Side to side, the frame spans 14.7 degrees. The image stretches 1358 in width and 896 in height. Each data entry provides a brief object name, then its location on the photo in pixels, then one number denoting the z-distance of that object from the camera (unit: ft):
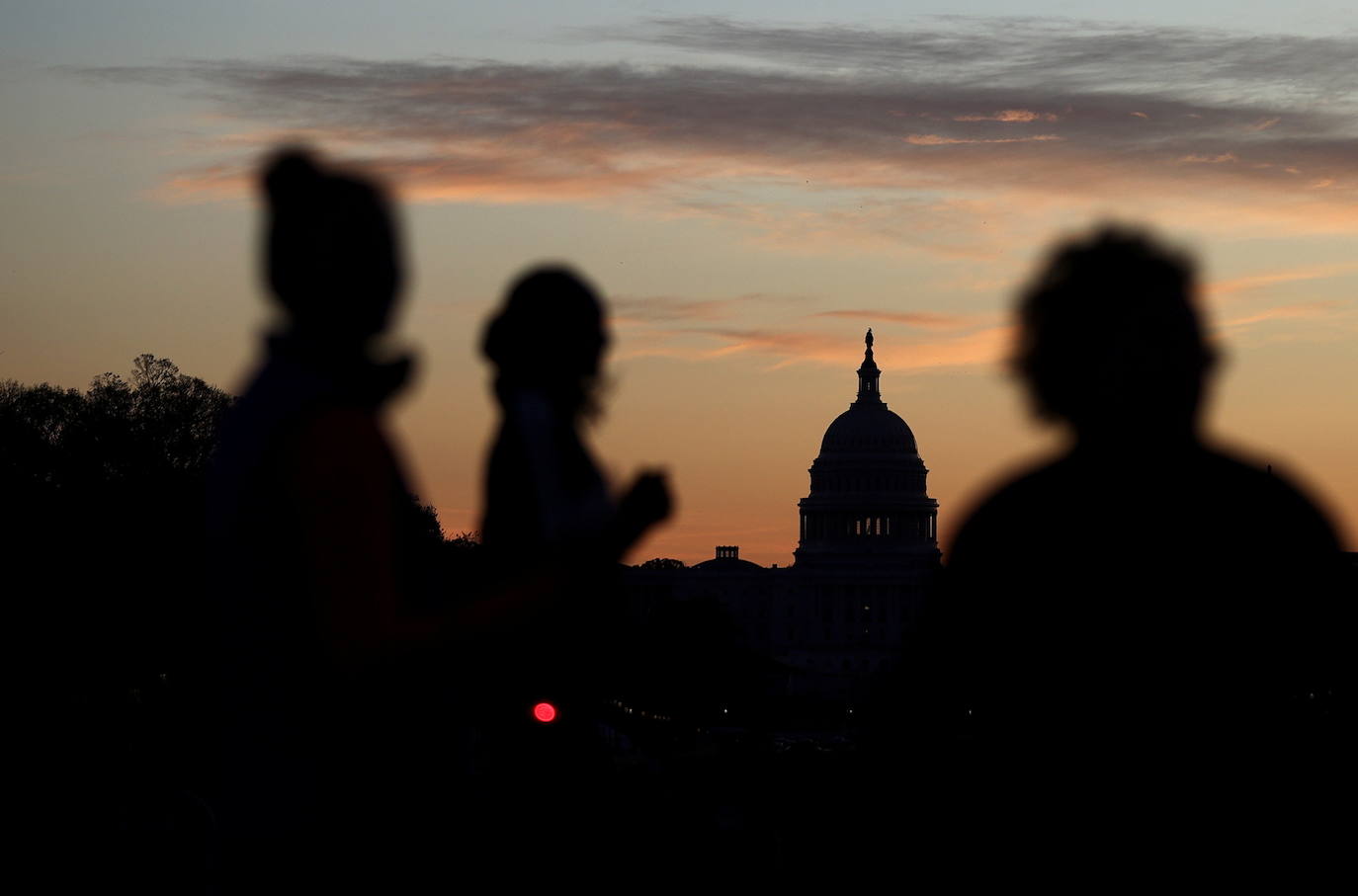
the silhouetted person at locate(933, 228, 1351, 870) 30.69
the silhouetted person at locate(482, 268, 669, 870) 40.39
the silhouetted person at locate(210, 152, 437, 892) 29.47
